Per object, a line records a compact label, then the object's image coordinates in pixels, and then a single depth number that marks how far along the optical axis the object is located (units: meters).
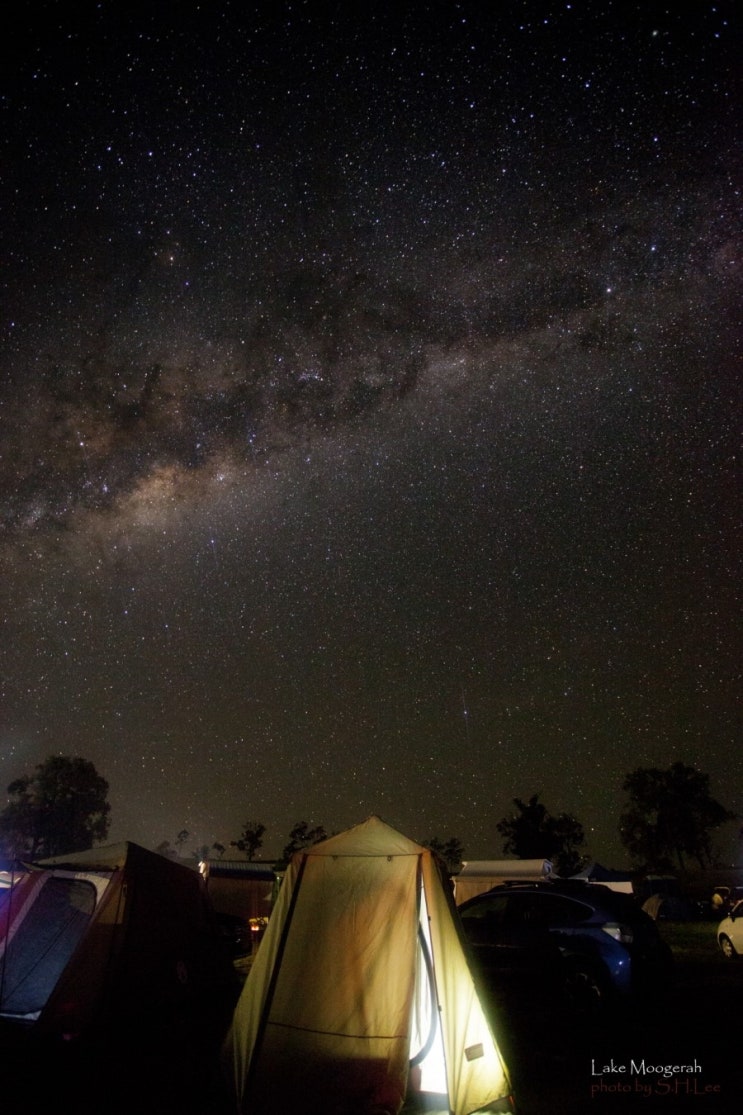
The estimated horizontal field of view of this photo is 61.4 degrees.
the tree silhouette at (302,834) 72.62
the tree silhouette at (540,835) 65.56
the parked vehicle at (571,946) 7.97
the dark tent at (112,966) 6.84
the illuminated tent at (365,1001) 5.14
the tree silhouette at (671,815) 65.75
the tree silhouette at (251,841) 80.56
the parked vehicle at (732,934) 14.48
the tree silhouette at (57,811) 68.62
